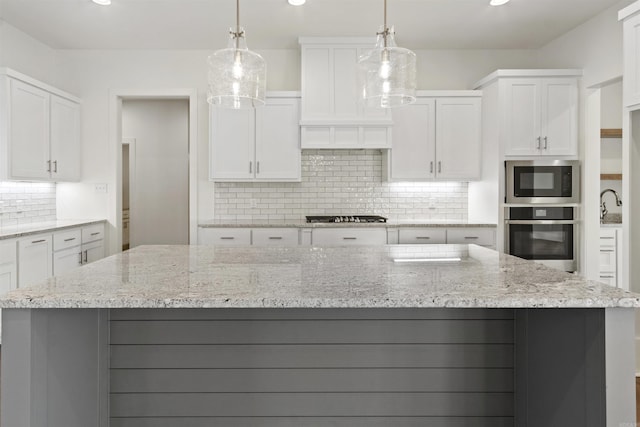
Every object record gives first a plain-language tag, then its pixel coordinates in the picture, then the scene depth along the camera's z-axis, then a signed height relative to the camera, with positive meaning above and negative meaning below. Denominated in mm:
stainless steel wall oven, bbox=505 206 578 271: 4414 -241
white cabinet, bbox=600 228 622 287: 4457 -431
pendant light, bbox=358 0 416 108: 2314 +669
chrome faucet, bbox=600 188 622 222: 4952 +62
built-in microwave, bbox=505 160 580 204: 4402 +247
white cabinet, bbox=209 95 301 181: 4754 +651
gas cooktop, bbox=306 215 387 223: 4707 -106
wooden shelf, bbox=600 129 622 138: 4945 +773
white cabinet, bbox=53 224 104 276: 4168 -372
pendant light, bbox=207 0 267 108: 2248 +640
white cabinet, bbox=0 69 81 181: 3887 +691
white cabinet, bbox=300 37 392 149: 4680 +1180
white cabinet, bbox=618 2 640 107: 2834 +935
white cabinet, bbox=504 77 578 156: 4418 +848
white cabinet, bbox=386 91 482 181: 4785 +685
